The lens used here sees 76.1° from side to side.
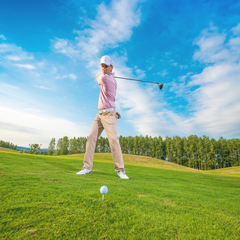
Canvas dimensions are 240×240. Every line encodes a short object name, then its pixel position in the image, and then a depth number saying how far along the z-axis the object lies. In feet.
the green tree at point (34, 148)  277.37
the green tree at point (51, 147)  314.65
